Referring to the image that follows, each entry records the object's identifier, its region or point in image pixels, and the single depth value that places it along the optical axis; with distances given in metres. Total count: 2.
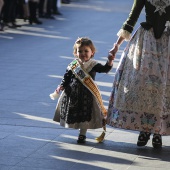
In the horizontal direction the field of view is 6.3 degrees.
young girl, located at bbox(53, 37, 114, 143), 15.61
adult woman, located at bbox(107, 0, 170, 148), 15.00
